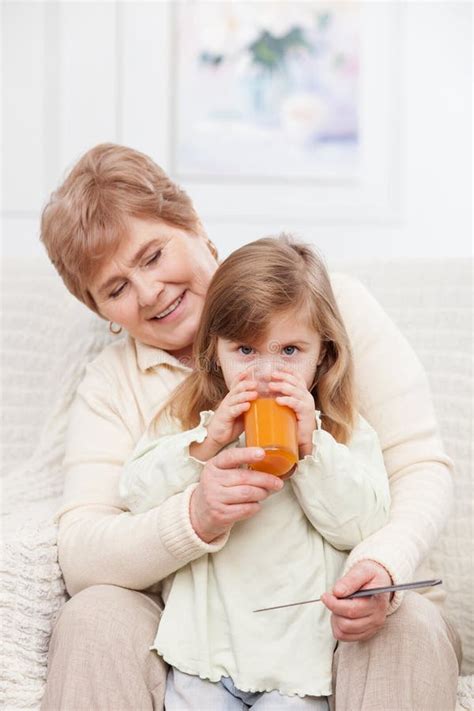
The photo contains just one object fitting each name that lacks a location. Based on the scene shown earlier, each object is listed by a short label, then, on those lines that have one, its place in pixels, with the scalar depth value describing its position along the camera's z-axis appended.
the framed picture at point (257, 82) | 3.50
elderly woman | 1.92
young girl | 1.98
